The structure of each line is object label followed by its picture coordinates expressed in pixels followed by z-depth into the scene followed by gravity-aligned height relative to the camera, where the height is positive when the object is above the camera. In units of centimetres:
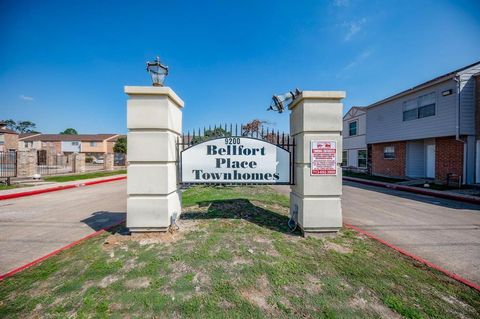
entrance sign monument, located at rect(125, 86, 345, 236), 448 -1
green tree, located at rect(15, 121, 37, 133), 10519 +1643
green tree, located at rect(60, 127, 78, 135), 10506 +1406
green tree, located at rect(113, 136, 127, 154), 4847 +296
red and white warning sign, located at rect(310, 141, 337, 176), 457 +6
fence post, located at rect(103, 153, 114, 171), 2538 -42
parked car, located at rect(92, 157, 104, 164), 4934 -36
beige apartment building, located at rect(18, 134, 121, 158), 5572 +408
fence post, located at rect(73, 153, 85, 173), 2150 -48
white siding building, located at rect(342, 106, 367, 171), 2201 +234
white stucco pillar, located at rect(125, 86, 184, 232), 446 -2
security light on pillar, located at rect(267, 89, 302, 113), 573 +169
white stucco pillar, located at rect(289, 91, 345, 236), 455 -32
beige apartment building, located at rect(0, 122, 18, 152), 3700 +363
